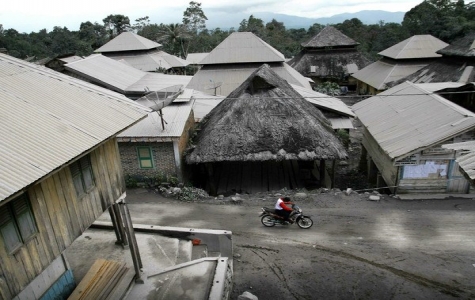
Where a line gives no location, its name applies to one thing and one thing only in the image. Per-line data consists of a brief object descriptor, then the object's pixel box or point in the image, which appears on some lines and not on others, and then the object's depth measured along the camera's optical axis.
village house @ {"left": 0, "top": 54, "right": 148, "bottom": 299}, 5.48
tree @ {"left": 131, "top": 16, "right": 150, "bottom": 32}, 70.69
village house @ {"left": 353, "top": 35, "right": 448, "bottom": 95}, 33.06
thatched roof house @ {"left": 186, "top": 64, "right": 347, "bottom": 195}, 16.08
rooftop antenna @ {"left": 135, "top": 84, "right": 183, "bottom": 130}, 14.98
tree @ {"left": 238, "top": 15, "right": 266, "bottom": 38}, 62.83
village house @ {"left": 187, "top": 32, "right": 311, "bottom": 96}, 28.91
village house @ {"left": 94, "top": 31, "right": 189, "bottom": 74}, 37.56
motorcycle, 12.44
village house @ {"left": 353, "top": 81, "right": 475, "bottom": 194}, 13.66
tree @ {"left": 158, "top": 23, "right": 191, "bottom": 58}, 54.53
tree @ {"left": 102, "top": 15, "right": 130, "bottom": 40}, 63.28
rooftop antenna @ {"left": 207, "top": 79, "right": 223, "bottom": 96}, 28.11
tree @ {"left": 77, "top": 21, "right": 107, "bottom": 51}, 64.81
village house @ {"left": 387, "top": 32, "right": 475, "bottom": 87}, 25.72
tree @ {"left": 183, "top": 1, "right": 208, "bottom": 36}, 66.31
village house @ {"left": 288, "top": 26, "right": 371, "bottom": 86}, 40.62
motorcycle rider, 12.16
